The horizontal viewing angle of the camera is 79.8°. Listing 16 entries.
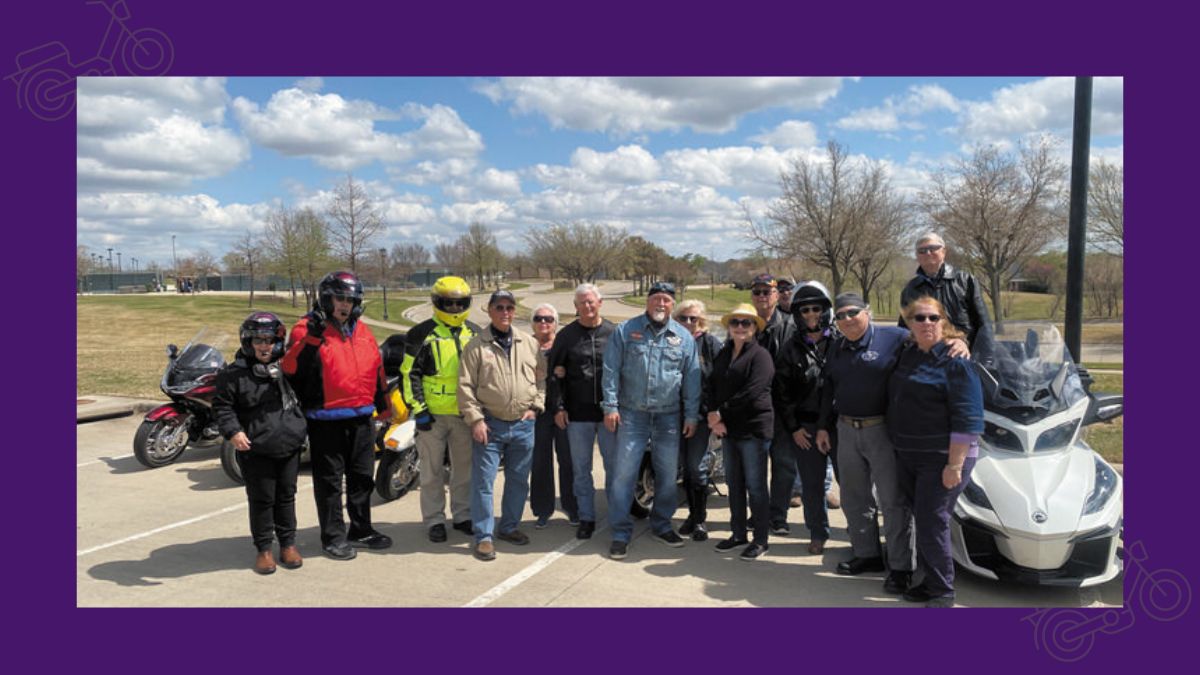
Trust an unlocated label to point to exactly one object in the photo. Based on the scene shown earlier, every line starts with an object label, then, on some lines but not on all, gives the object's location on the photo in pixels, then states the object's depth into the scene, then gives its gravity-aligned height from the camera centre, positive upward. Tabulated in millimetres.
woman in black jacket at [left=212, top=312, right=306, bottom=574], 4707 -801
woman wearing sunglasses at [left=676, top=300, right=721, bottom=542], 5312 -1121
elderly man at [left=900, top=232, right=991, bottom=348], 5234 +190
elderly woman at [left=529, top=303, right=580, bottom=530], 5688 -1157
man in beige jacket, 5141 -693
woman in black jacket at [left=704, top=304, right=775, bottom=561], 4961 -700
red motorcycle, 7422 -1127
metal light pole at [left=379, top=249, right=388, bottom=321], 33762 +2211
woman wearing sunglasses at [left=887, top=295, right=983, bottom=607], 3955 -634
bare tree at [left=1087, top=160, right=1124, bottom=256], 27344 +4358
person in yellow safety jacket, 5250 -596
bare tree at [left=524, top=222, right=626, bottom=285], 55312 +4663
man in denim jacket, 5098 -586
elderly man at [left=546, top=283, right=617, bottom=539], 5387 -595
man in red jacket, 4887 -633
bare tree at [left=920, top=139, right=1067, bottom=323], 21500 +3082
